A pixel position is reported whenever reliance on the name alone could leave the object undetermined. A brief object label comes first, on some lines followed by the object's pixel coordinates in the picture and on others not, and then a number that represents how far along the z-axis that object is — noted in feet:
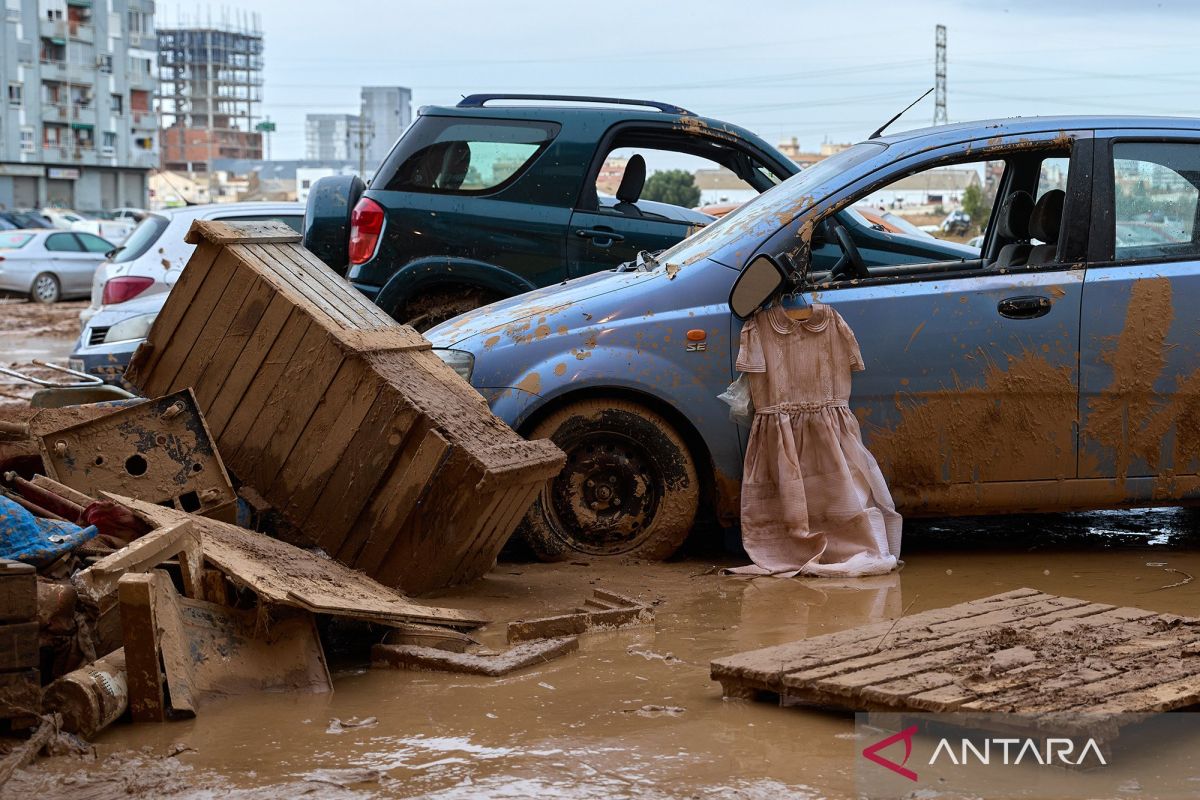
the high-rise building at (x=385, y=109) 523.70
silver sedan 94.99
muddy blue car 20.74
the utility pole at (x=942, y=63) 218.07
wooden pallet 13.00
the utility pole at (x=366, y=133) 295.56
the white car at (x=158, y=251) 39.83
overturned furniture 18.28
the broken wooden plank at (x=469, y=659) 15.47
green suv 29.60
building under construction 634.84
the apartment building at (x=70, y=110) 291.79
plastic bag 20.51
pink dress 20.40
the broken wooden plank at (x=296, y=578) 15.16
